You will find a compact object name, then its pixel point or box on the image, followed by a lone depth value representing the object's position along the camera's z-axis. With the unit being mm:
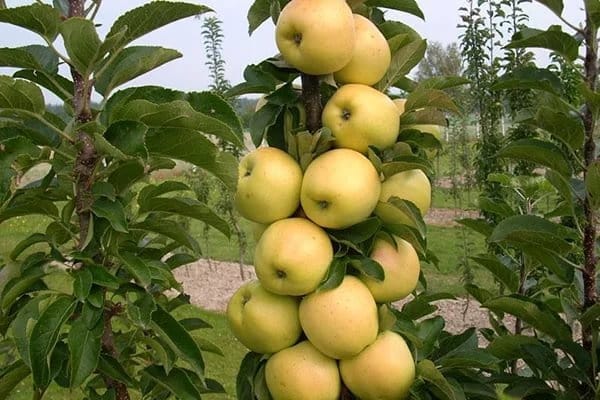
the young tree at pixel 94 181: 1236
